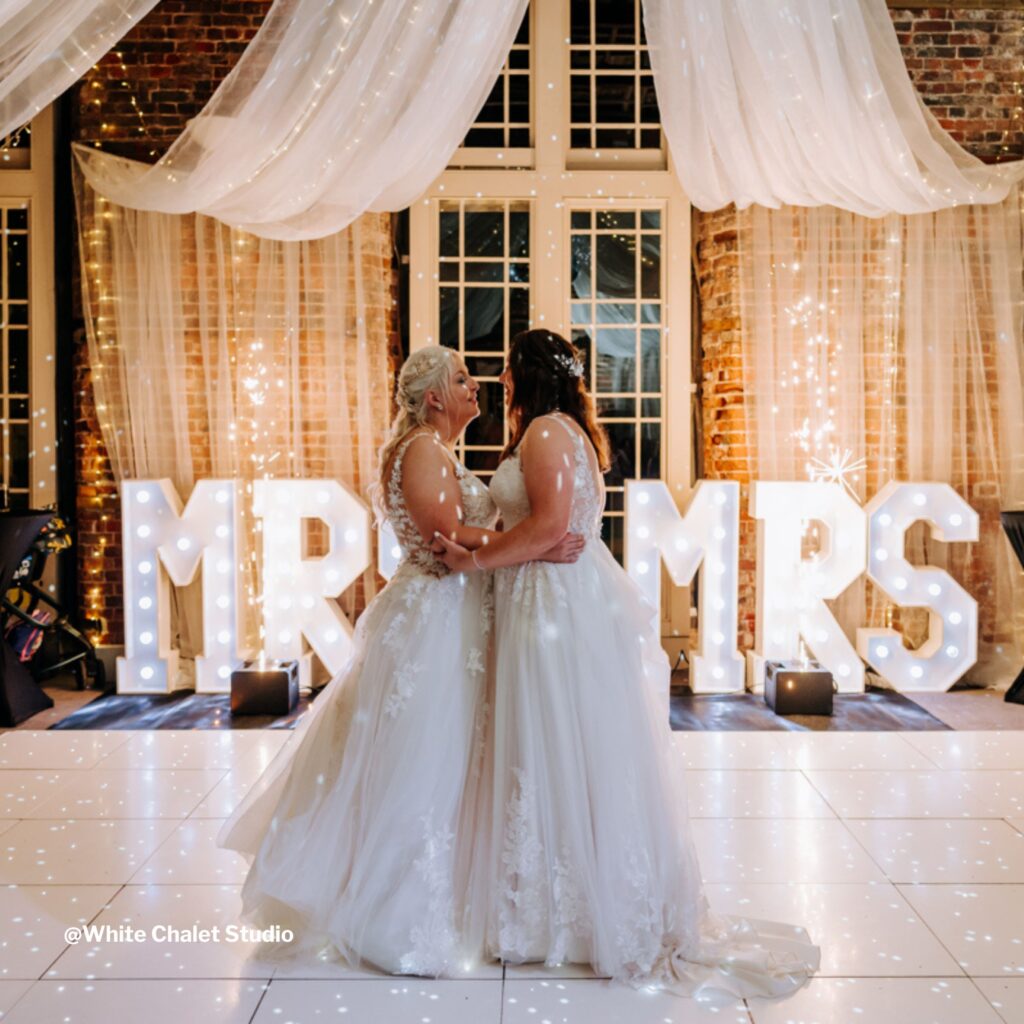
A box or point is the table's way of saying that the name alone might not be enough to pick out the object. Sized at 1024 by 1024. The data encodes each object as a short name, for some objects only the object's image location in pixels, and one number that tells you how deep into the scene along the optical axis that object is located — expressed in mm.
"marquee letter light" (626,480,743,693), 5225
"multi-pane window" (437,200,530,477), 5824
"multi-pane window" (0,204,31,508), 5762
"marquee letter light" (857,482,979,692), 5270
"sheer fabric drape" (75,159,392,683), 5461
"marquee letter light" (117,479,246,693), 5184
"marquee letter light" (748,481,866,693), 5250
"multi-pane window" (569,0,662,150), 5797
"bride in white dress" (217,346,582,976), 2486
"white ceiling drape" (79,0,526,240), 3254
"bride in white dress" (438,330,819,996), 2475
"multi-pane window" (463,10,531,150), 5801
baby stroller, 5164
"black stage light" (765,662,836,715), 4895
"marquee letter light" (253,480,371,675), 5184
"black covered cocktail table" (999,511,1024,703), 5098
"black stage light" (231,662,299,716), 4863
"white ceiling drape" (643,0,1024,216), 3301
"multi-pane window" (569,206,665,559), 5848
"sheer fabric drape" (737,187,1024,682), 5516
